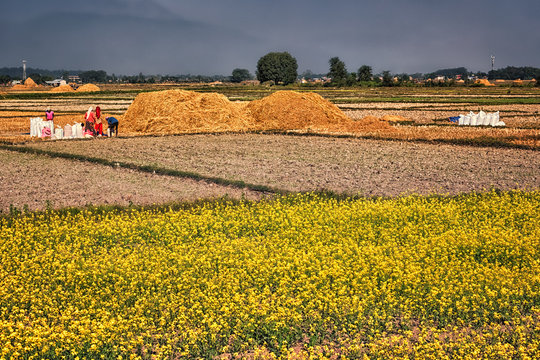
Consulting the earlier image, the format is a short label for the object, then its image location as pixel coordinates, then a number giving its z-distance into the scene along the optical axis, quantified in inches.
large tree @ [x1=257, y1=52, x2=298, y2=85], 6860.2
